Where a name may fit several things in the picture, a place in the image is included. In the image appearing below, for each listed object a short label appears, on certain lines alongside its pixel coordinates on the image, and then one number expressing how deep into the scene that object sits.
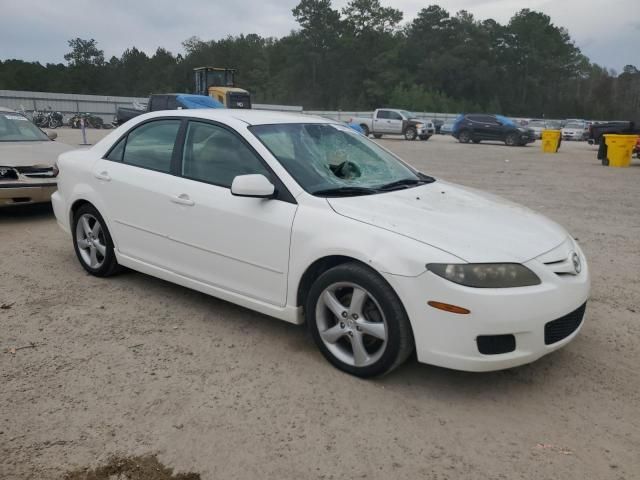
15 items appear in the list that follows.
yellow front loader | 26.52
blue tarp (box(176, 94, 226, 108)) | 19.31
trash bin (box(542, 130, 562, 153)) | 24.84
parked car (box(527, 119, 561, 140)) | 41.26
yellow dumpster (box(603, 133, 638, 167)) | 18.23
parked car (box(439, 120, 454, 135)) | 43.64
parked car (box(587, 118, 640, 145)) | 21.79
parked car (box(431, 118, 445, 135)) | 46.31
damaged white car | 2.96
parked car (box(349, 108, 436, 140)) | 32.72
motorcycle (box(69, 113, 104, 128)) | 35.83
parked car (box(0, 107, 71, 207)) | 6.87
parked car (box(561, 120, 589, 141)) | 38.59
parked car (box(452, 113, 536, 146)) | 29.34
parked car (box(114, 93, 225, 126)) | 19.39
